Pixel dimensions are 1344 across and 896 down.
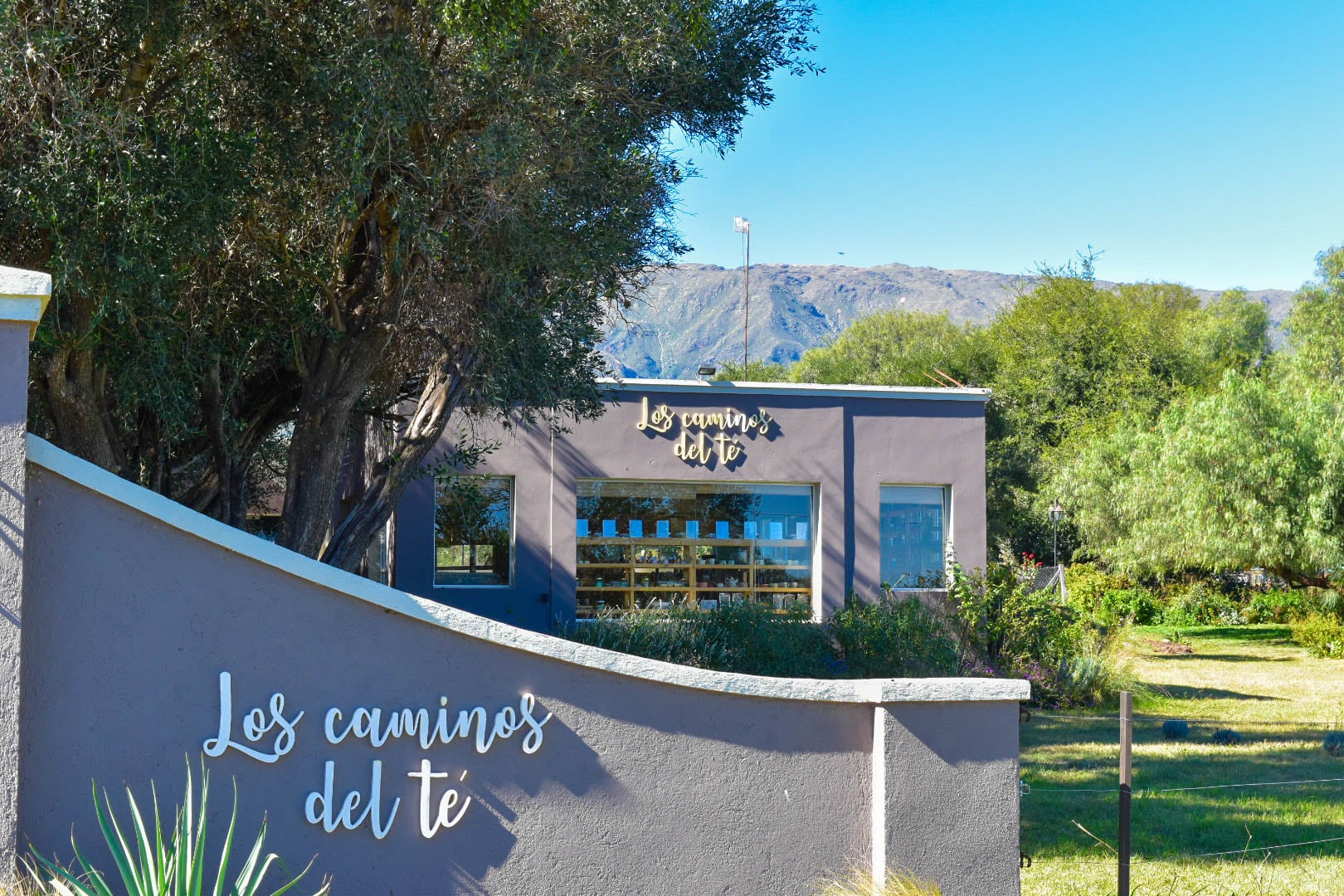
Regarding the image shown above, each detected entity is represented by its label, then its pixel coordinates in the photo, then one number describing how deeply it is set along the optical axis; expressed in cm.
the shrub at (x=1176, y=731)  1401
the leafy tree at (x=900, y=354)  4978
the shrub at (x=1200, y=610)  3434
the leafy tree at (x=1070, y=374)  4081
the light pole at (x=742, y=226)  4334
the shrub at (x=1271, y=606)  3262
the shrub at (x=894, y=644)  1483
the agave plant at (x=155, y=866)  451
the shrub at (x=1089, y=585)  3055
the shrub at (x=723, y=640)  1435
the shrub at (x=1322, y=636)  2478
